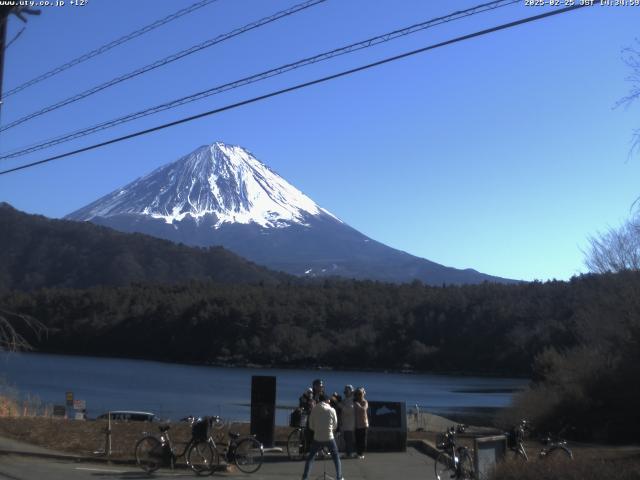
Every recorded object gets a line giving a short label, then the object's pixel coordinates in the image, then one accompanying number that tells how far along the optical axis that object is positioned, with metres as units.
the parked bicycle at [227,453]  14.84
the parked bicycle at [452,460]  13.23
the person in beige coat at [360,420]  16.36
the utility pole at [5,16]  12.62
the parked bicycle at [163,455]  14.73
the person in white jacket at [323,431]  13.26
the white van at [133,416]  31.52
